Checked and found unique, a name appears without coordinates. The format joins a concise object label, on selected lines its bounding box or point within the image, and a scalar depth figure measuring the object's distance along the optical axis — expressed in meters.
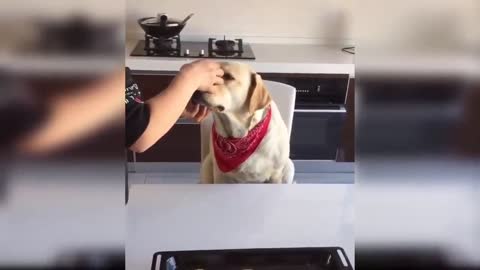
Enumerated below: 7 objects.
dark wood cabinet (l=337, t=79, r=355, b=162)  1.81
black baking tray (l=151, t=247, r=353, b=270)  0.52
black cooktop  1.89
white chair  1.31
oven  1.93
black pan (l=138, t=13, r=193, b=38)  1.93
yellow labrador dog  1.21
